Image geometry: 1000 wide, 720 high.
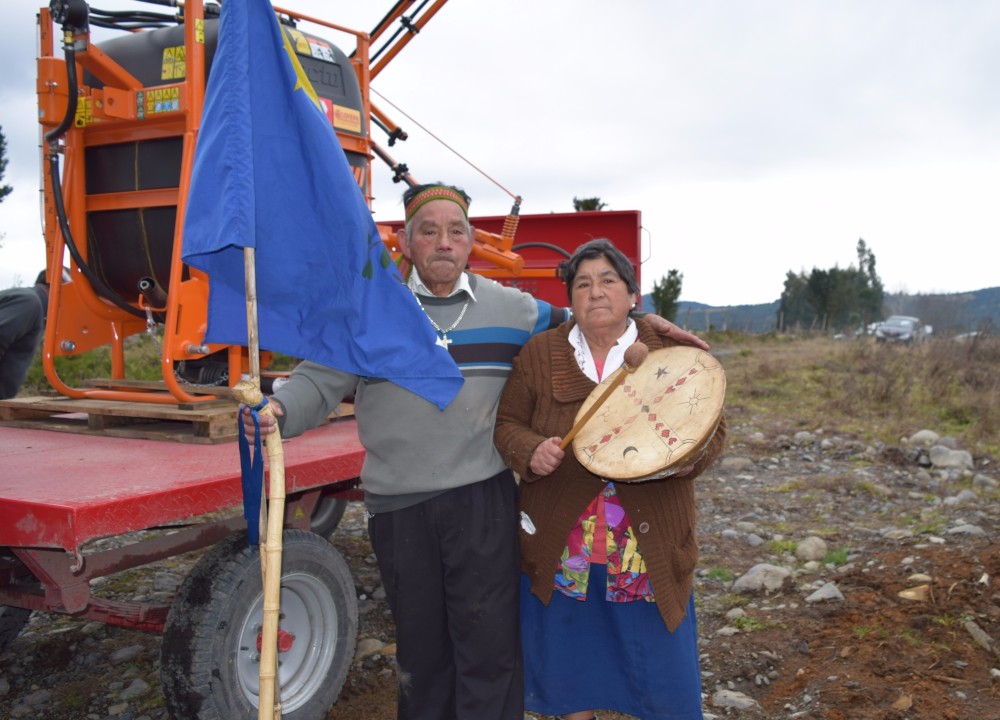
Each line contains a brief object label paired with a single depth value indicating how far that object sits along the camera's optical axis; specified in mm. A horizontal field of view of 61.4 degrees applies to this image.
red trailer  2363
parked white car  27909
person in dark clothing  4820
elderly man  2549
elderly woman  2527
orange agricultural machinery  3510
